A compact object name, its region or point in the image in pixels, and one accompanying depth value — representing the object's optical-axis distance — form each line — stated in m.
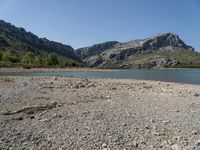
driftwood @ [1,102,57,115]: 7.94
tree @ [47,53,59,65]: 104.21
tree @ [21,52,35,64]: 92.09
